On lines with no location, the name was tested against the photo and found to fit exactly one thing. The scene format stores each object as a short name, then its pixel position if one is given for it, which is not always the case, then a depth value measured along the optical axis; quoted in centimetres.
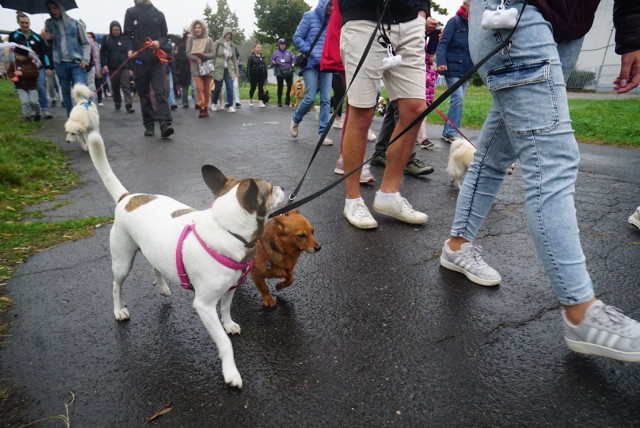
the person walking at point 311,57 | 732
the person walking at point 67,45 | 857
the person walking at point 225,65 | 1282
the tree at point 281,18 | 4684
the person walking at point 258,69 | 1600
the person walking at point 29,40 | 991
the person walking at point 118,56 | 1303
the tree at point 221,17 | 7101
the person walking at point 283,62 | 1560
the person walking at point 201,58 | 1178
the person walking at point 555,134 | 188
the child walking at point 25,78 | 959
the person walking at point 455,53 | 697
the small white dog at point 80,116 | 580
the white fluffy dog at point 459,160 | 483
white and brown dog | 193
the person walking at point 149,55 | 779
